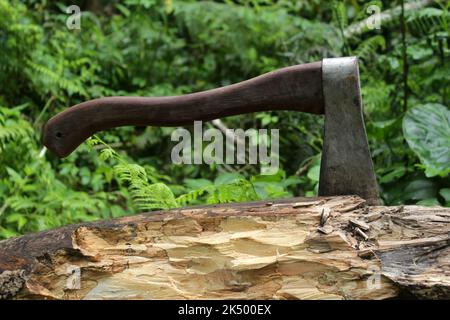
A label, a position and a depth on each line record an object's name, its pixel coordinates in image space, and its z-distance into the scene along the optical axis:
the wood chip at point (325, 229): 1.77
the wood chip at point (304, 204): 1.88
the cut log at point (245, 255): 1.70
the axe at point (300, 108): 1.96
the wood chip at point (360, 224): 1.79
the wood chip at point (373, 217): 1.83
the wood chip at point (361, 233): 1.77
